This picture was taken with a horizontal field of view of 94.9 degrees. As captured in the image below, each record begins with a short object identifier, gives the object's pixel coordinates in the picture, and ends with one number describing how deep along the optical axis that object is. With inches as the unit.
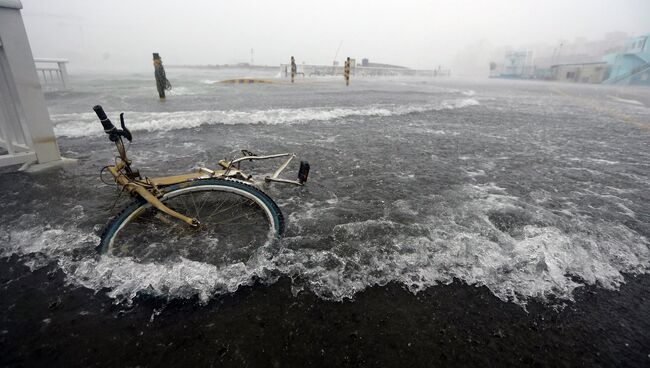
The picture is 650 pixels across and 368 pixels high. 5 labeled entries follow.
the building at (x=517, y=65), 3255.4
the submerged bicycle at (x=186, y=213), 129.1
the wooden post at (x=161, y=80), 656.4
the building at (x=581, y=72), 2486.6
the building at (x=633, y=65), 2187.5
